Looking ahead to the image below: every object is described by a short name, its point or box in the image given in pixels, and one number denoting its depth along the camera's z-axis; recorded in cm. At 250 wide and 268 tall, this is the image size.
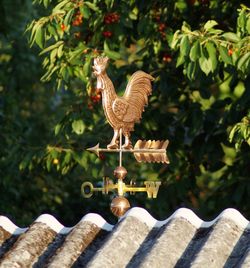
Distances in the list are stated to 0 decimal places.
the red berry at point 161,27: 1811
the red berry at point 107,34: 1809
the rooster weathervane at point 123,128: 1113
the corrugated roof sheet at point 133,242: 970
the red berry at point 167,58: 1880
